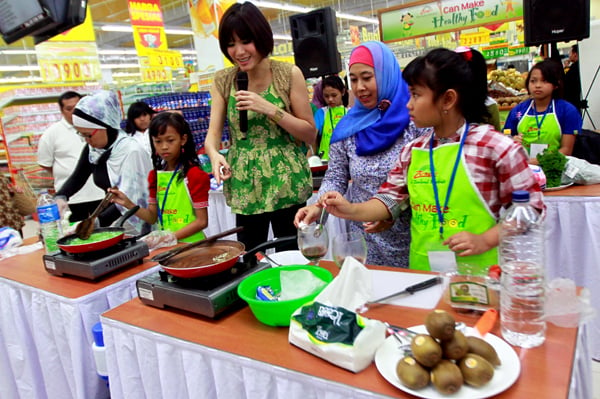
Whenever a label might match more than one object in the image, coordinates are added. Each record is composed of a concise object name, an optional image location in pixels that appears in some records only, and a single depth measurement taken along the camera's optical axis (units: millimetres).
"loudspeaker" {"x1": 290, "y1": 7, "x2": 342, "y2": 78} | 4562
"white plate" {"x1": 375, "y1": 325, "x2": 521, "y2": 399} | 818
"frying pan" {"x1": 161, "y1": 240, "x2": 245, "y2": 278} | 1333
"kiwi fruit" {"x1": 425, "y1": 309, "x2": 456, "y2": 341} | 848
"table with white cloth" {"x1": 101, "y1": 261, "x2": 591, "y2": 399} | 895
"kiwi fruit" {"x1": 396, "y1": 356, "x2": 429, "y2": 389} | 833
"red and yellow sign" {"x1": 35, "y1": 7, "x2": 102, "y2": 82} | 7617
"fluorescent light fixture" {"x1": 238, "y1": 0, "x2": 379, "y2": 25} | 11862
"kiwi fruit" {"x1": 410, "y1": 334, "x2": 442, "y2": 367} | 835
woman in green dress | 1987
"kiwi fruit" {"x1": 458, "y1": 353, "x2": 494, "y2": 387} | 818
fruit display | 5914
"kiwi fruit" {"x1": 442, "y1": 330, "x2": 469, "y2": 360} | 845
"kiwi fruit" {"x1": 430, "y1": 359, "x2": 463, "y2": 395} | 808
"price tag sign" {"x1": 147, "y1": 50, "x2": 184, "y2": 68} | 8828
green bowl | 1135
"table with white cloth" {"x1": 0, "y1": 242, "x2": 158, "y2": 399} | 1652
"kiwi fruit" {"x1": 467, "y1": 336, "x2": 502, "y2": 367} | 871
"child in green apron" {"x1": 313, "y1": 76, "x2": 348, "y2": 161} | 4773
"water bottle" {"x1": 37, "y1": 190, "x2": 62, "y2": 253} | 2105
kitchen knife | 1255
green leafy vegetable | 2625
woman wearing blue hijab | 1734
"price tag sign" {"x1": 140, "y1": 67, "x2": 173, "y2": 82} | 9352
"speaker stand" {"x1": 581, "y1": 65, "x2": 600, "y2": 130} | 6344
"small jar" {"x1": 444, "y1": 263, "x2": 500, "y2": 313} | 1109
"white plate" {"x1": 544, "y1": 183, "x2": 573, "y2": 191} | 2670
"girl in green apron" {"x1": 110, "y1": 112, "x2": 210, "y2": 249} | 2367
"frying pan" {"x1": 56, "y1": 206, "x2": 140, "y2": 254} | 1795
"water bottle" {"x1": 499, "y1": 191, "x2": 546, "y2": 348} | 960
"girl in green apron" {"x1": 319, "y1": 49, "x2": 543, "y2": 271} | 1362
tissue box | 940
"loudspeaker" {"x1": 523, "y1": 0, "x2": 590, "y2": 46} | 4316
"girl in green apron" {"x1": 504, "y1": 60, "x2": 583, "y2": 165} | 3533
